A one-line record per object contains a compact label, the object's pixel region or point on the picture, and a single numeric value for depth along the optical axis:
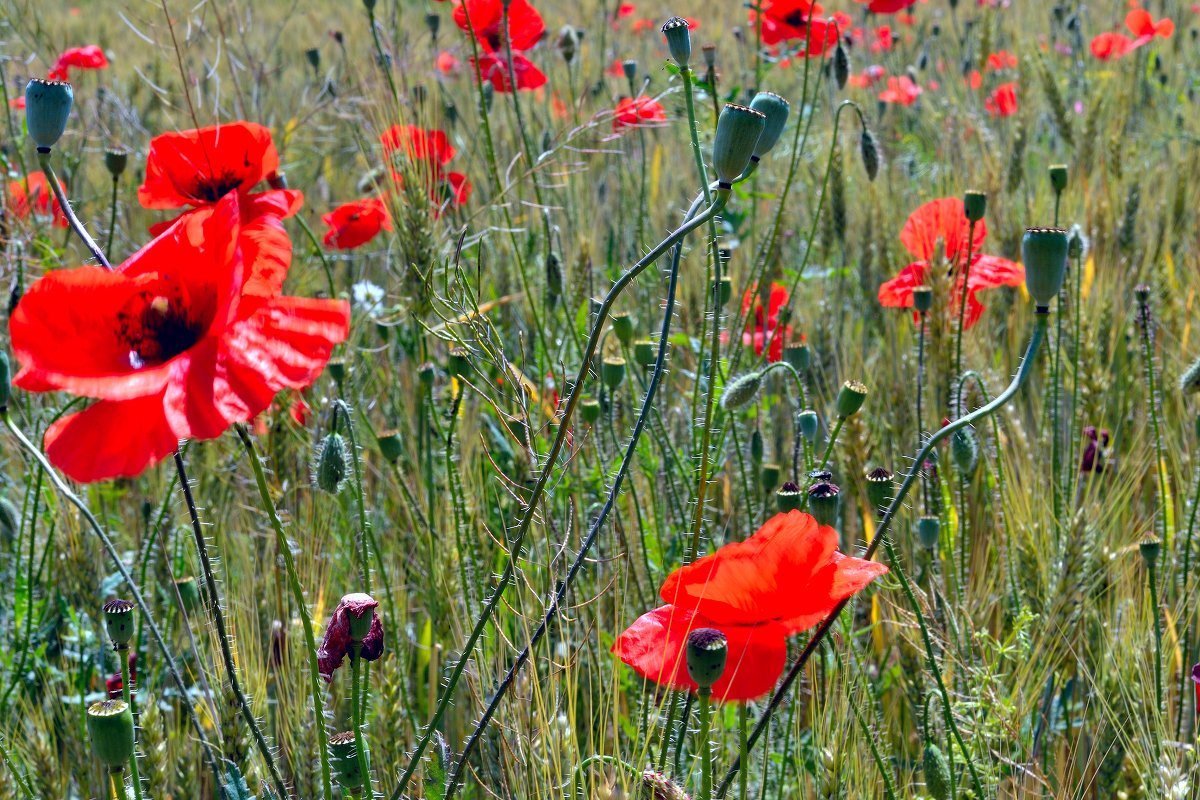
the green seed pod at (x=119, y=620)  0.90
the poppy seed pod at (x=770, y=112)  0.93
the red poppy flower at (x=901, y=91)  2.37
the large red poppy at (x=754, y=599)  0.89
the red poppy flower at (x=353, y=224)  1.43
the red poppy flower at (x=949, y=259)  1.22
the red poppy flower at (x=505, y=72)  1.49
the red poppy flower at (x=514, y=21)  1.46
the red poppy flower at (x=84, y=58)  2.01
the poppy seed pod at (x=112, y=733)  0.88
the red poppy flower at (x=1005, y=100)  2.27
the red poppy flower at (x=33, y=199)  1.25
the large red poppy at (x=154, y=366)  0.86
